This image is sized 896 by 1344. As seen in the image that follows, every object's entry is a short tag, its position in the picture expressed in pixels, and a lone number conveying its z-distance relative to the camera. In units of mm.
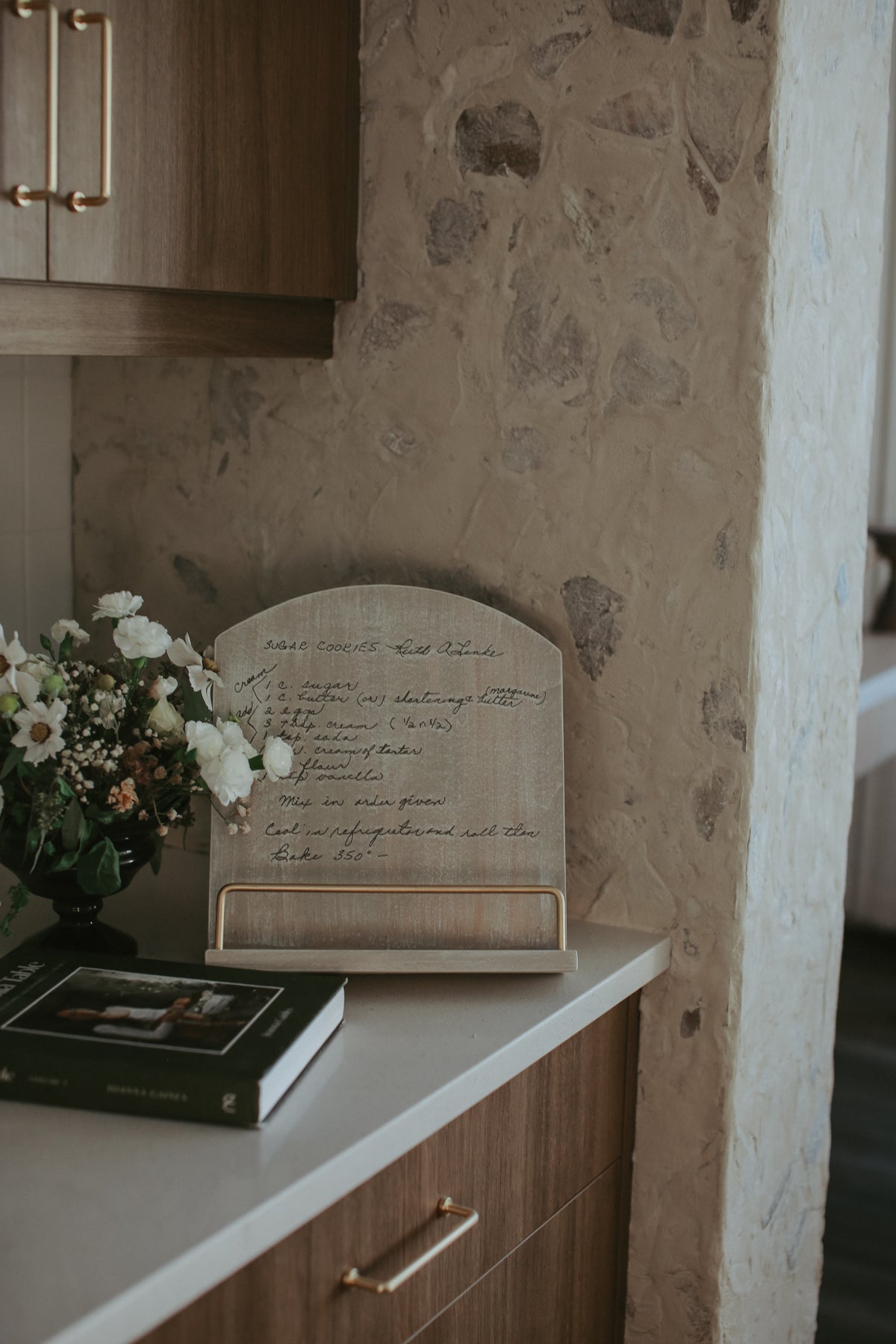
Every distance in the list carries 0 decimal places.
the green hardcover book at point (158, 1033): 1031
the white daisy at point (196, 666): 1311
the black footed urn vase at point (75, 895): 1254
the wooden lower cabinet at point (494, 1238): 998
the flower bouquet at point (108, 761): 1216
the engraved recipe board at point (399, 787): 1320
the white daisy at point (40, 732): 1204
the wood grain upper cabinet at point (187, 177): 1128
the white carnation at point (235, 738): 1271
